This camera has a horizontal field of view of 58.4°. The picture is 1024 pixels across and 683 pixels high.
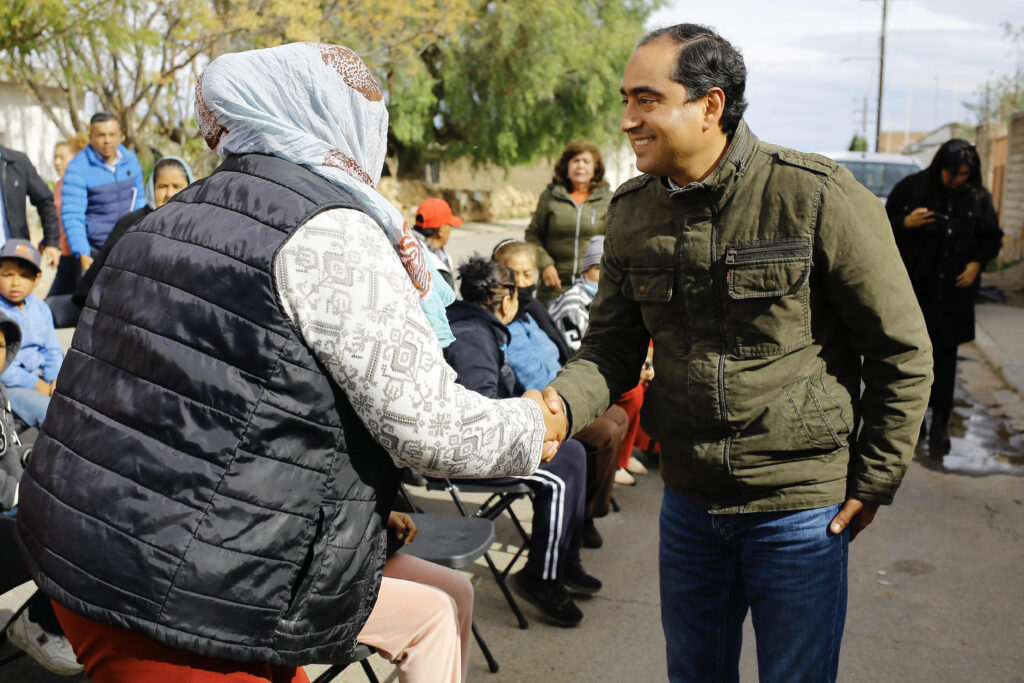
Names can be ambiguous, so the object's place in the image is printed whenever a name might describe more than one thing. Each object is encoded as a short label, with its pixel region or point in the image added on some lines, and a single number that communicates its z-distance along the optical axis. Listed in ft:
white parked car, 37.99
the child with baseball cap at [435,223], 20.83
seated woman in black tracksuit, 12.83
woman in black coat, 20.39
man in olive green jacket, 6.81
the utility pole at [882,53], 133.90
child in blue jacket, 14.65
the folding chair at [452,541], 9.98
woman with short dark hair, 21.04
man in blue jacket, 21.49
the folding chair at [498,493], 12.66
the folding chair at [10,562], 9.02
